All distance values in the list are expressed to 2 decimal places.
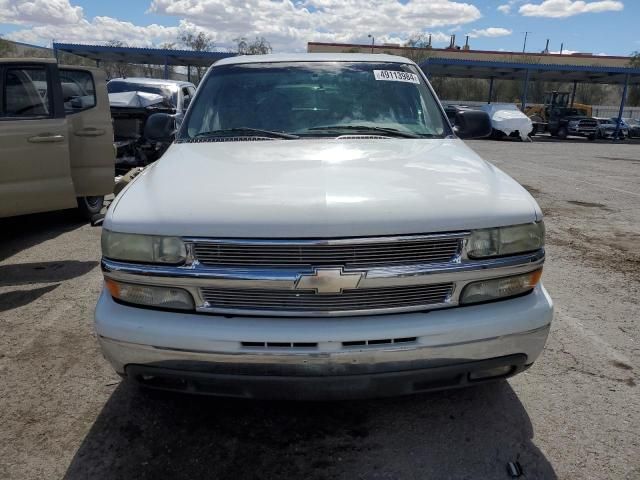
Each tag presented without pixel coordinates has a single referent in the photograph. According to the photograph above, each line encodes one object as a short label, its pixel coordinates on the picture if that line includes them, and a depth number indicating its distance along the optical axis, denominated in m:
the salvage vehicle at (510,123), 27.81
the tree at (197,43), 54.34
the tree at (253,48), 50.59
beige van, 5.19
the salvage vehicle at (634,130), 37.19
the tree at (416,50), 46.69
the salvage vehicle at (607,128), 34.81
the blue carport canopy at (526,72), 34.53
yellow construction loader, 35.62
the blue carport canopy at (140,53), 34.25
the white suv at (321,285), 2.24
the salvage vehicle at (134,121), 10.06
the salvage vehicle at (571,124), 33.97
